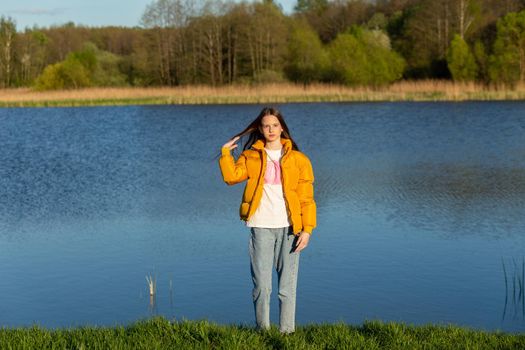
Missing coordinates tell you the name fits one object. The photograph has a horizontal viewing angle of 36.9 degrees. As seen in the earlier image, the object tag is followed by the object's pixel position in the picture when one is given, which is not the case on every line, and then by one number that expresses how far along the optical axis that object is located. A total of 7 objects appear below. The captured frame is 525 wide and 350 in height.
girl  5.10
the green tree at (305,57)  53.62
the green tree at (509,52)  45.81
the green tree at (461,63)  47.66
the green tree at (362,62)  49.69
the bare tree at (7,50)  63.47
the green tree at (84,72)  54.03
